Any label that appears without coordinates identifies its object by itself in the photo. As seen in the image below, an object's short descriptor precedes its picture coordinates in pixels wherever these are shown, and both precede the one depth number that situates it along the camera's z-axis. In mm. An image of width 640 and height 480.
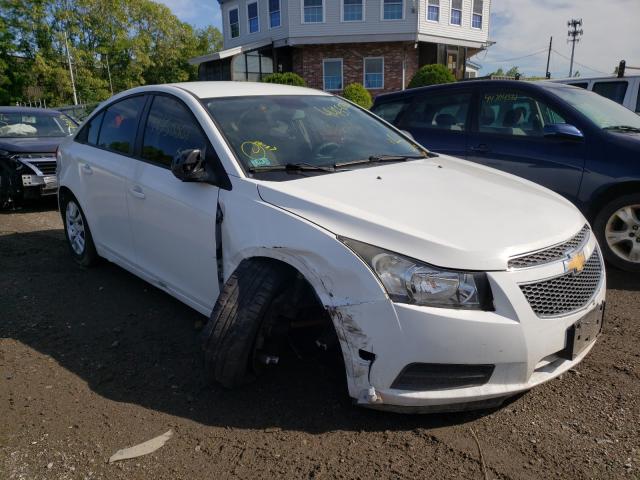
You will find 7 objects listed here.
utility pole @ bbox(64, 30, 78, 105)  37594
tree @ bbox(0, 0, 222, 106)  39719
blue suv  4562
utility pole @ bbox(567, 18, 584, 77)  53250
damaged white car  2266
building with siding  25469
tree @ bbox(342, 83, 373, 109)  22809
